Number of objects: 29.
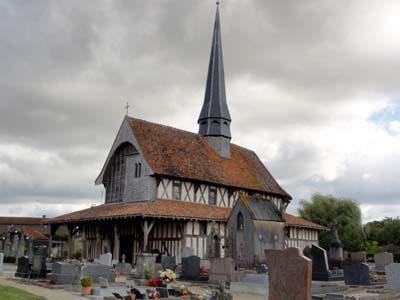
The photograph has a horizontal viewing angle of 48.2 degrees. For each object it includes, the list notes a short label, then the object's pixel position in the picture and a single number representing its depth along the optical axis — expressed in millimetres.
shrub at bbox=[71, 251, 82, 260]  36300
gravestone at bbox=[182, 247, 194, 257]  25016
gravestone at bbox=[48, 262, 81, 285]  17641
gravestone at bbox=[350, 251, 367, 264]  26550
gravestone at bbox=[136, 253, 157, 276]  21953
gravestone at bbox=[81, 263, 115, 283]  18878
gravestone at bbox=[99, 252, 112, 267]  23375
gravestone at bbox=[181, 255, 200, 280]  21422
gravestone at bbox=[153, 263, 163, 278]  20891
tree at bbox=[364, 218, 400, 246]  49062
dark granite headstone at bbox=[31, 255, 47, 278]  19625
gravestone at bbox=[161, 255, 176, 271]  24016
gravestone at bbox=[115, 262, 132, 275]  24831
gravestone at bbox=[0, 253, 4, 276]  22278
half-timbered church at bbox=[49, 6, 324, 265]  25723
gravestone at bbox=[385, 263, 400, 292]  17625
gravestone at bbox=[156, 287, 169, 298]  13727
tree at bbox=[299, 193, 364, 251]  46688
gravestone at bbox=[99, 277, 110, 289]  17203
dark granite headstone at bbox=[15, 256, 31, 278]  19991
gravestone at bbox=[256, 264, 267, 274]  20391
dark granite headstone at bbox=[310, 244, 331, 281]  19062
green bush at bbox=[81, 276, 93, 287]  15110
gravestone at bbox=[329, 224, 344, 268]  26086
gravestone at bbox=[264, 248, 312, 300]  9648
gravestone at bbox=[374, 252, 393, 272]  27625
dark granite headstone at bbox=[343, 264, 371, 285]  18922
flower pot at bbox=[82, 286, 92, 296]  15093
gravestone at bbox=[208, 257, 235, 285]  19172
